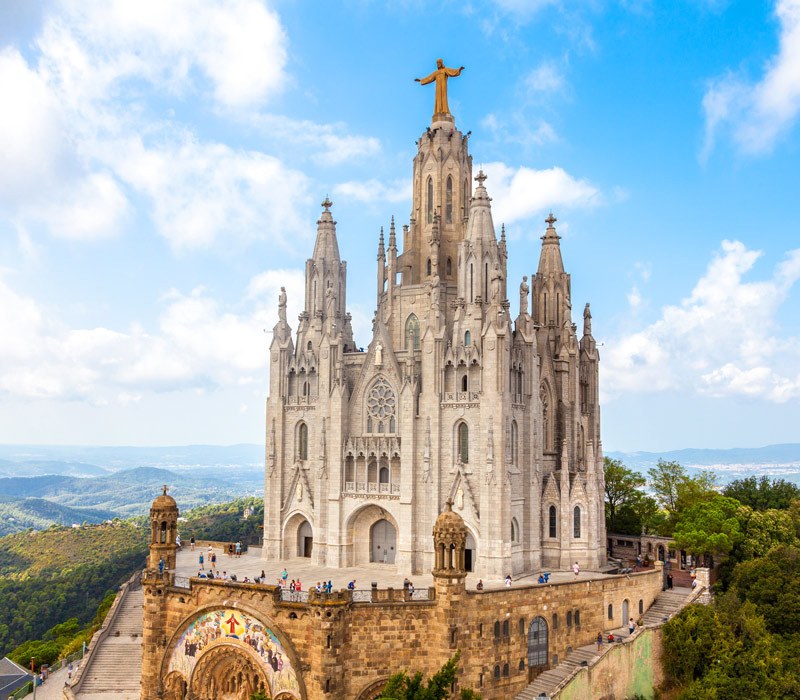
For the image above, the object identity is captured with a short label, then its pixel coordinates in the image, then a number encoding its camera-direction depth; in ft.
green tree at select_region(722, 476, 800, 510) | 203.92
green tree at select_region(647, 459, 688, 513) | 222.89
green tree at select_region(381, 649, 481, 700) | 108.47
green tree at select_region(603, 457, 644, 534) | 215.72
